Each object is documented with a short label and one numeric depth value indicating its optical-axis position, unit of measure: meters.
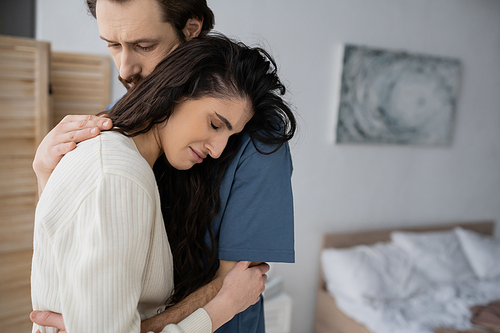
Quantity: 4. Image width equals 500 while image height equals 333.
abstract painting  2.69
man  0.86
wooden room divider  1.67
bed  2.39
